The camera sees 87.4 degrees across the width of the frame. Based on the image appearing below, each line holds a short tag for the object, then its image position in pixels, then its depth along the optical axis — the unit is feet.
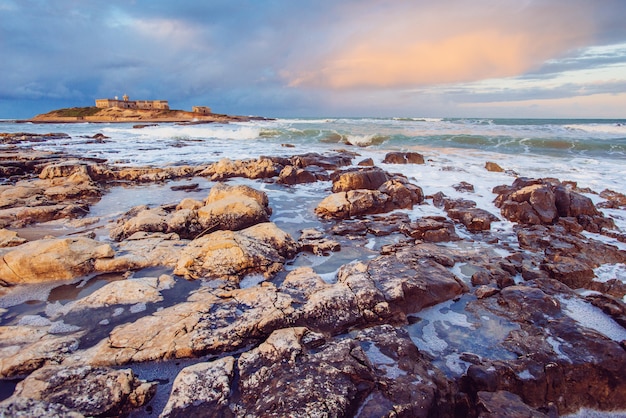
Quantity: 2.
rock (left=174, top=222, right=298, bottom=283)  15.51
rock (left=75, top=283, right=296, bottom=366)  10.15
